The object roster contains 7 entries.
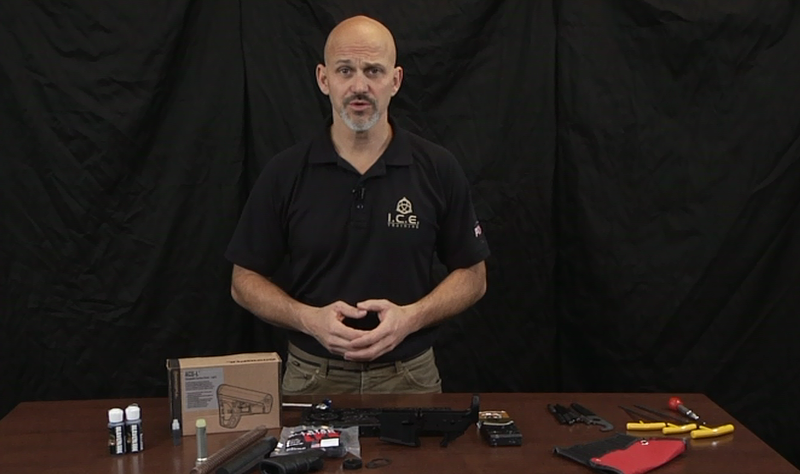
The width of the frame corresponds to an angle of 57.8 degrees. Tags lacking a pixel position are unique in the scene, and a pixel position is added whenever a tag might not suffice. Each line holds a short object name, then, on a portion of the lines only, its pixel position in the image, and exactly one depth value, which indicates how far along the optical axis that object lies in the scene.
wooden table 1.48
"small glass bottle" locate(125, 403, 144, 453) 1.54
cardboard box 1.63
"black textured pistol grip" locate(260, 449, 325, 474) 1.42
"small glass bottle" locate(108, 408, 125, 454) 1.53
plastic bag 1.53
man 2.11
